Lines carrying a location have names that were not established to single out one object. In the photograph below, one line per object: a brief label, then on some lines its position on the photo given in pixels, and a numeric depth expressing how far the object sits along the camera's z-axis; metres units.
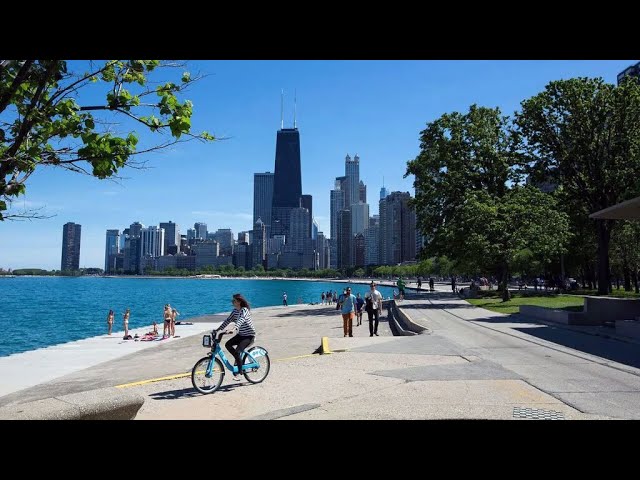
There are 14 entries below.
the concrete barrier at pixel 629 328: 15.65
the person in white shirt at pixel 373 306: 19.31
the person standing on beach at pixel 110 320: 28.98
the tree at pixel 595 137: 34.44
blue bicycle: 9.24
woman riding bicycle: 9.82
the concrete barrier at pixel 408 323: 19.88
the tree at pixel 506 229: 33.84
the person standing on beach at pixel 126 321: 25.82
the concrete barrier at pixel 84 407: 6.00
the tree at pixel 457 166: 41.81
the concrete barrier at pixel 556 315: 19.83
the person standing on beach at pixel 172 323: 25.68
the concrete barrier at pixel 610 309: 19.45
